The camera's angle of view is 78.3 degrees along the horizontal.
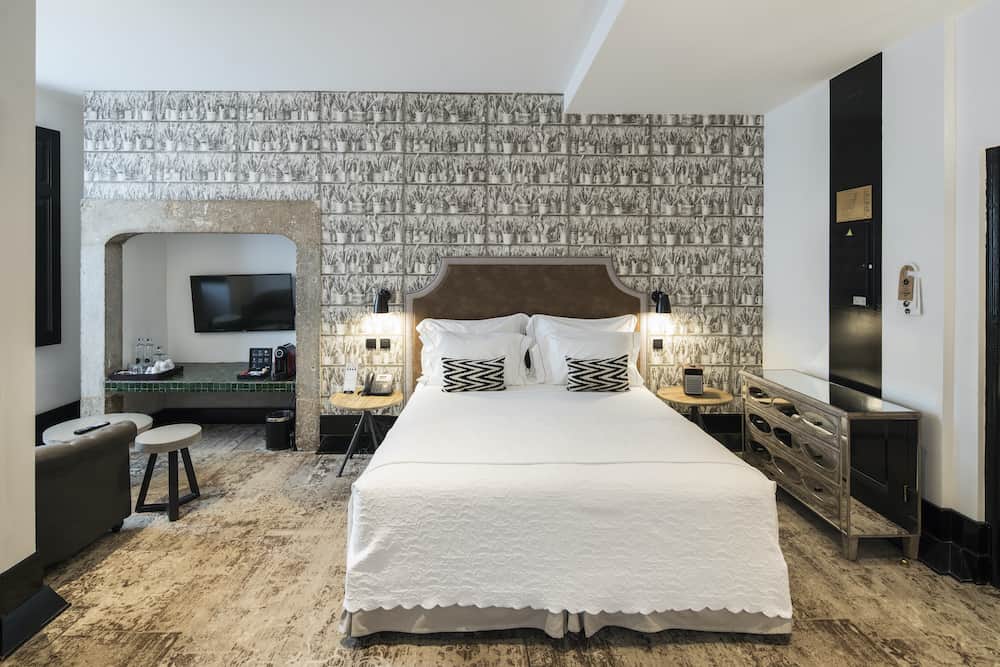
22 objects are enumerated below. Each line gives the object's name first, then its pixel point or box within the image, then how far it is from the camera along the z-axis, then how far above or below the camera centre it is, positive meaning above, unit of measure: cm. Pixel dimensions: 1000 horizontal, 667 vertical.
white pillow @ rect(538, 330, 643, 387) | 437 -15
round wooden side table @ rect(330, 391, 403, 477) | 440 -56
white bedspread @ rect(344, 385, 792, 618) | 236 -84
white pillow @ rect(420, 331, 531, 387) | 437 -16
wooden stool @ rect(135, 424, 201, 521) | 353 -70
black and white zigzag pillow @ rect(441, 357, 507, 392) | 421 -33
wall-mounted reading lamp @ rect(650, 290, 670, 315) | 473 +18
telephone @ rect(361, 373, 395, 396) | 479 -45
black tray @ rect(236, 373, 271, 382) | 502 -42
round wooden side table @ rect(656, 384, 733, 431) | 446 -52
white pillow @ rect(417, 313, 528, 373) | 470 +1
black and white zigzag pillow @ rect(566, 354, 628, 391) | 422 -33
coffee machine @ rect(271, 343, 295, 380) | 507 -31
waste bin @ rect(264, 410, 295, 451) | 498 -85
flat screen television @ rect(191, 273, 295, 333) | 567 +23
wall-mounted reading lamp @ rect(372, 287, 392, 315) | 476 +20
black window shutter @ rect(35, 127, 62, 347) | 501 +76
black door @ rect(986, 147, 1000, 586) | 280 -11
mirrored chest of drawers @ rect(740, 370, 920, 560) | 305 -71
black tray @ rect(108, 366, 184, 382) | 491 -40
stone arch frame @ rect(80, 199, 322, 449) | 484 +55
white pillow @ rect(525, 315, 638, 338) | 475 +4
